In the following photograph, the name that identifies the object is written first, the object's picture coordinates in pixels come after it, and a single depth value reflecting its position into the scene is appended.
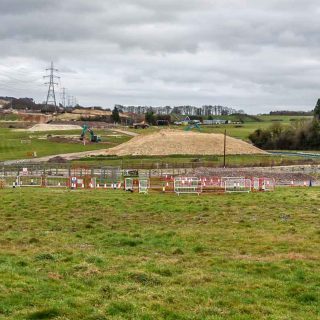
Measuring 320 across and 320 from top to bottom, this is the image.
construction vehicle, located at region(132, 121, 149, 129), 171.38
